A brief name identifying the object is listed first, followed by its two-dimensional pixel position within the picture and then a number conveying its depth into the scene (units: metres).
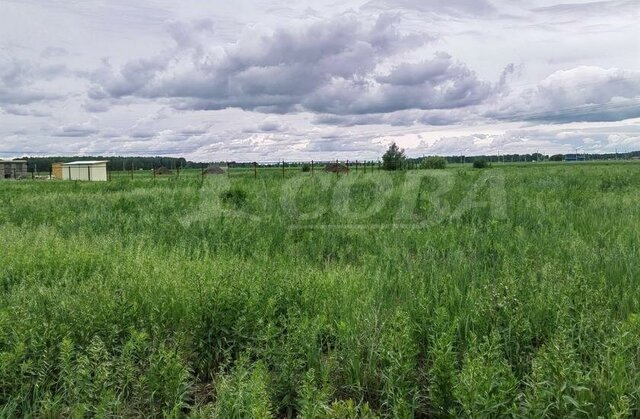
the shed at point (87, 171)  50.87
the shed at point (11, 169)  60.88
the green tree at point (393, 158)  49.44
